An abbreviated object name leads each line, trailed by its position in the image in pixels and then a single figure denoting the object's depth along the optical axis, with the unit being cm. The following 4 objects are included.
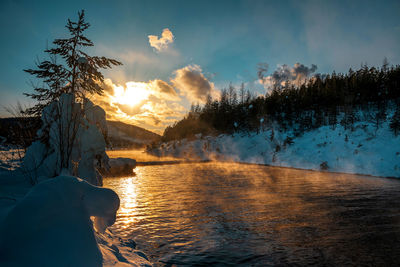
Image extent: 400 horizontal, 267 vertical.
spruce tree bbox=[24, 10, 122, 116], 775
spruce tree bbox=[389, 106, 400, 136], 2304
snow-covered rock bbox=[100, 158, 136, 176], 1915
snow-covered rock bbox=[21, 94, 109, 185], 636
